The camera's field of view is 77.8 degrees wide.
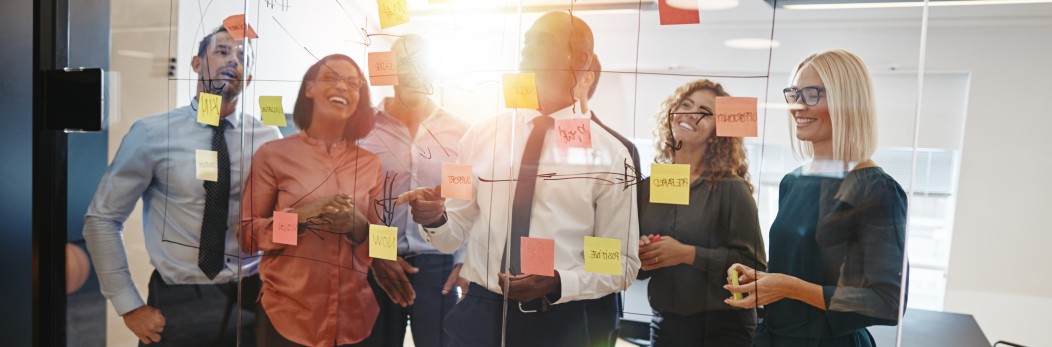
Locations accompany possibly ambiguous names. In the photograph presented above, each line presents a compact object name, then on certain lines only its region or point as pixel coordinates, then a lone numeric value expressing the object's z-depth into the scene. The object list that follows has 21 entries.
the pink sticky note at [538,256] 1.55
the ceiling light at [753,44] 1.35
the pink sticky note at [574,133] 1.51
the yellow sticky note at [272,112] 1.83
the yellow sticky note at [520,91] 1.55
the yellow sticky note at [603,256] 1.50
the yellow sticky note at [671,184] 1.42
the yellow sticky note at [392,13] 1.69
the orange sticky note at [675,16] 1.41
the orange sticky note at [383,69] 1.70
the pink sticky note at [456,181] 1.64
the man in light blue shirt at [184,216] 1.93
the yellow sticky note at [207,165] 1.96
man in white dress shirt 1.50
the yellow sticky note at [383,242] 1.74
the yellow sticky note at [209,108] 1.94
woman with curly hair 1.39
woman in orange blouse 1.77
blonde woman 1.30
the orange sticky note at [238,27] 1.88
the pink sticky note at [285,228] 1.85
